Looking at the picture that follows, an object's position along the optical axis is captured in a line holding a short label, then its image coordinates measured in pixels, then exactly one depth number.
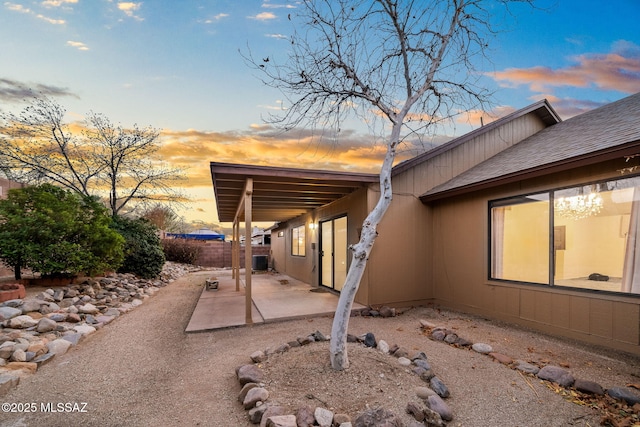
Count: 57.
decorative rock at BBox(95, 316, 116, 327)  4.96
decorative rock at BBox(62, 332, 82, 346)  4.02
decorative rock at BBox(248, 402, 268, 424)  2.29
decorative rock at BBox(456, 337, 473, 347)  3.93
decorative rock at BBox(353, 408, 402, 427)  2.12
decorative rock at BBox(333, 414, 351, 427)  2.15
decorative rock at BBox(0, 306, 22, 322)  4.26
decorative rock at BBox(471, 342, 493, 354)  3.71
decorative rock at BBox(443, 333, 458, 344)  4.07
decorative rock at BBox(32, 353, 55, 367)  3.33
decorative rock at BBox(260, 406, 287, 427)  2.23
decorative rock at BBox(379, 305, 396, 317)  5.56
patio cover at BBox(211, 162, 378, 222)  4.95
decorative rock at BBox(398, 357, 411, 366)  3.19
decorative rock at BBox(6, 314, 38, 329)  4.12
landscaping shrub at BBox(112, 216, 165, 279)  9.08
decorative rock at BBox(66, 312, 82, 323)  4.72
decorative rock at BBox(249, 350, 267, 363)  3.38
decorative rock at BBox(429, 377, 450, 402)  2.68
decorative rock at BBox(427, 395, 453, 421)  2.34
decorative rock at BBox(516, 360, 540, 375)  3.13
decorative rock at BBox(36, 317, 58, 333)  4.14
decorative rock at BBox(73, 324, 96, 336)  4.34
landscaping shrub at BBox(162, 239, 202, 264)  14.97
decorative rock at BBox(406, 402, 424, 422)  2.26
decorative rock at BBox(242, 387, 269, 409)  2.46
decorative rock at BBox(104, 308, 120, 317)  5.46
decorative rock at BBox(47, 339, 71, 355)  3.65
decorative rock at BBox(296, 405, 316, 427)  2.17
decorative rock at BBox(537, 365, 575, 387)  2.87
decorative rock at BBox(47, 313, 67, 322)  4.57
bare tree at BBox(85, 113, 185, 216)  11.41
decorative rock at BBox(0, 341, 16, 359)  3.30
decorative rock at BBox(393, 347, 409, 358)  3.43
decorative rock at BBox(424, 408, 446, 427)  2.23
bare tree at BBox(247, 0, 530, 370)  3.70
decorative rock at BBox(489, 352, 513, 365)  3.39
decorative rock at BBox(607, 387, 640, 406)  2.56
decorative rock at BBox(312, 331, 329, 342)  3.81
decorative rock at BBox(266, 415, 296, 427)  2.12
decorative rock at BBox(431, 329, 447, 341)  4.21
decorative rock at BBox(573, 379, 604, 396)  2.69
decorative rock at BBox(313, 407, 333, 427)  2.18
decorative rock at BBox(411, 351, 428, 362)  3.33
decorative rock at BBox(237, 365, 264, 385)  2.82
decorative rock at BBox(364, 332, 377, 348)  3.70
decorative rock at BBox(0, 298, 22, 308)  4.70
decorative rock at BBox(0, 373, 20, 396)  2.73
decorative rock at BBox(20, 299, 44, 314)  4.66
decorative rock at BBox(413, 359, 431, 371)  3.09
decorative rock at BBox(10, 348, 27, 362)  3.28
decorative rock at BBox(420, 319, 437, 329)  4.72
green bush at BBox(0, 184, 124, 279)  5.75
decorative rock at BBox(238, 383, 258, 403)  2.60
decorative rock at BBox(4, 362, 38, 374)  3.13
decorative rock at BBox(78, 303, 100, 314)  5.21
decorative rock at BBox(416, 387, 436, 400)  2.56
